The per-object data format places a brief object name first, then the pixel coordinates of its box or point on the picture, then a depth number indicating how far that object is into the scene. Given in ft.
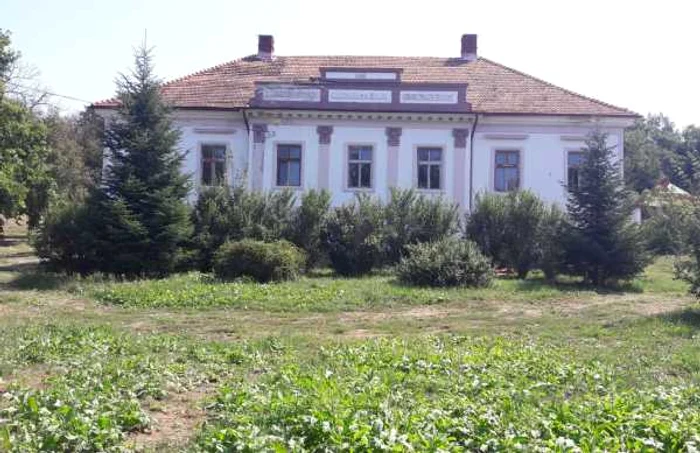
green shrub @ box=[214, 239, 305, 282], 59.52
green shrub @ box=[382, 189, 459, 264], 70.28
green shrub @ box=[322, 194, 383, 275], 69.05
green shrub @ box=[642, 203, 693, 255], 46.55
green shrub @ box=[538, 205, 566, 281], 65.41
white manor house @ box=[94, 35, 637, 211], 91.04
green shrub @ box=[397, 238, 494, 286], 57.67
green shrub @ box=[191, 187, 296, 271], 67.82
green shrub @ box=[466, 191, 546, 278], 69.92
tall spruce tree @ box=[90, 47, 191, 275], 61.87
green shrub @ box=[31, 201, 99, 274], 62.34
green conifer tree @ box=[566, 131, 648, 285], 63.10
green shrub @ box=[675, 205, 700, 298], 45.24
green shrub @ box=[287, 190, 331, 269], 70.49
